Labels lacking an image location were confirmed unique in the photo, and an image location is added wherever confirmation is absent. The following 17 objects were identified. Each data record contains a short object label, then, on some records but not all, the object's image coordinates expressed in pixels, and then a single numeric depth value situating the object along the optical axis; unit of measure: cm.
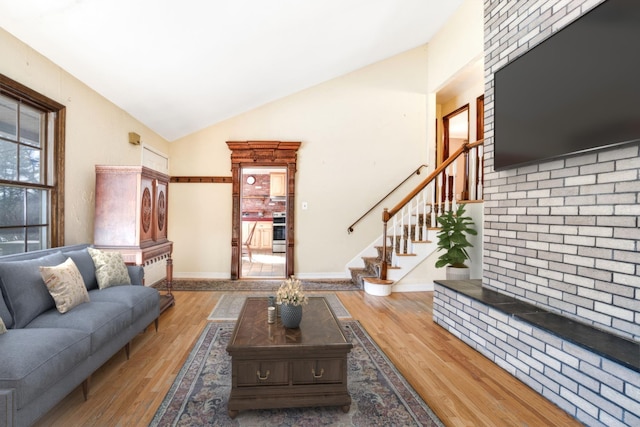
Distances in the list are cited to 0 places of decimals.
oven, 848
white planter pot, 392
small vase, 201
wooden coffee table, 176
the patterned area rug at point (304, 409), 173
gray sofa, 142
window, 248
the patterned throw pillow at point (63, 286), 212
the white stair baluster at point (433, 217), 459
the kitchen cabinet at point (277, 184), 854
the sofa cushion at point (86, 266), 259
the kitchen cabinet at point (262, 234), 893
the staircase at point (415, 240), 436
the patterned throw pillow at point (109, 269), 272
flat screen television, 170
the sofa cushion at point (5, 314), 185
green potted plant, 388
